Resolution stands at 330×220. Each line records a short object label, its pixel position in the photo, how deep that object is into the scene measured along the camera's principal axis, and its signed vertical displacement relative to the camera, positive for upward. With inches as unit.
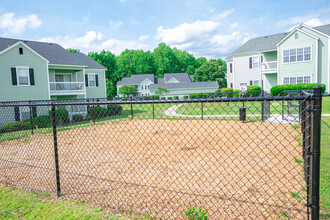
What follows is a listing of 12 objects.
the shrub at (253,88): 976.3 +15.9
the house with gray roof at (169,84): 1941.4 +92.4
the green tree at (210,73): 2144.4 +199.2
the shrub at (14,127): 452.3 -60.1
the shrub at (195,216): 101.7 -57.6
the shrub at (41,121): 519.1 -55.8
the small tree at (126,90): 2182.6 +56.1
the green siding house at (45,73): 652.1 +86.6
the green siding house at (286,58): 858.8 +143.2
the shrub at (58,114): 543.8 -43.8
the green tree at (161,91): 1742.1 +27.5
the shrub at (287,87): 806.5 +11.8
